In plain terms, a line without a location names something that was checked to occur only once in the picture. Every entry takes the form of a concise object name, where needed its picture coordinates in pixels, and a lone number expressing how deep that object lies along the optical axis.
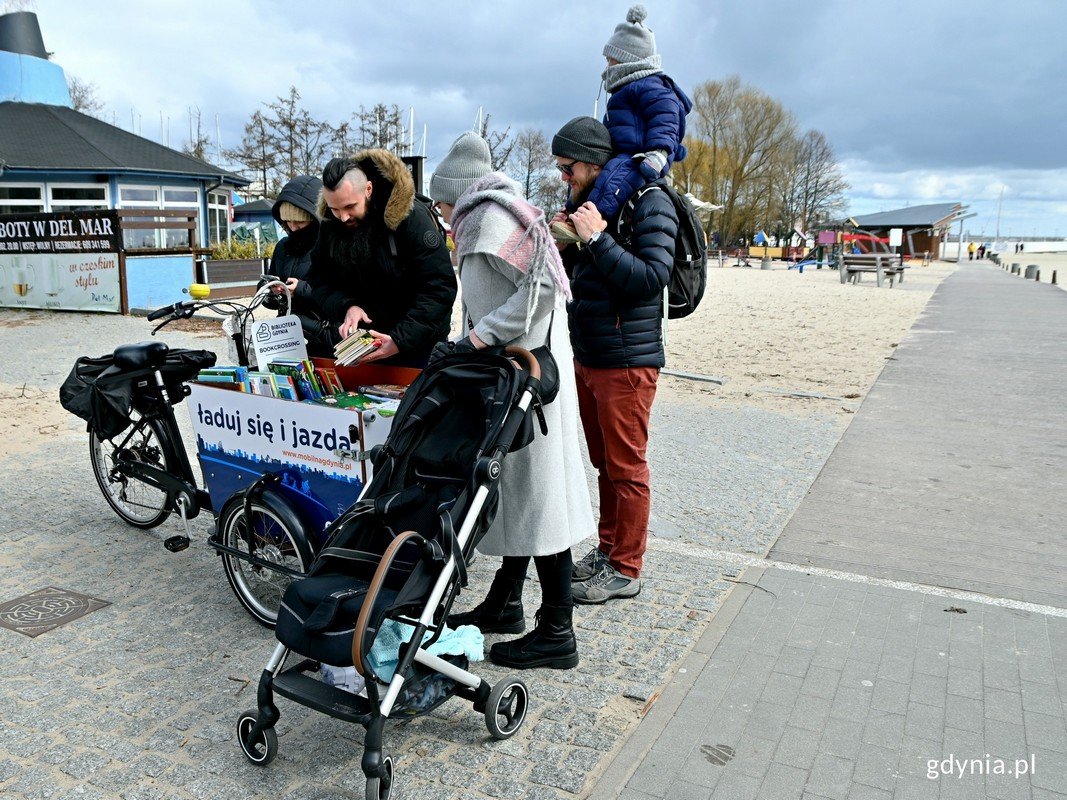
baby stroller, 2.58
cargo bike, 3.58
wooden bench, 30.91
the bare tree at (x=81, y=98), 44.25
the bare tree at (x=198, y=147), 44.59
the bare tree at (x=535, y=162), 41.41
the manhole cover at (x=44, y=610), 3.86
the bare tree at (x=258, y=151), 39.25
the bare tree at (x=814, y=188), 81.50
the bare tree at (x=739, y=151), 75.38
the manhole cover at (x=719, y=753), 2.87
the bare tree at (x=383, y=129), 38.44
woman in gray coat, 3.15
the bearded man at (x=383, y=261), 4.02
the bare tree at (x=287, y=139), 38.97
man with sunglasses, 3.70
